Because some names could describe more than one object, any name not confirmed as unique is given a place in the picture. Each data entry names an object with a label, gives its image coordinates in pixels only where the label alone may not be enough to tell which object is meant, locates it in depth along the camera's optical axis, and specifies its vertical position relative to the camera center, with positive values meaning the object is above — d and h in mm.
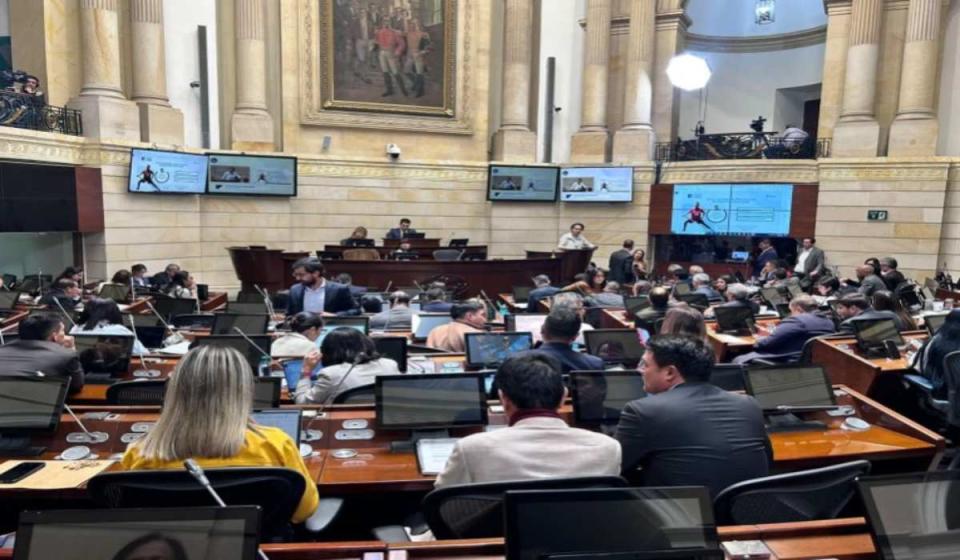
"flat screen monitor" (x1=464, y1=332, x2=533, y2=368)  4500 -942
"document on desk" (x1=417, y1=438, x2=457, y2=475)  2850 -1120
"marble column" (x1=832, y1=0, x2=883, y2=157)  12539 +2750
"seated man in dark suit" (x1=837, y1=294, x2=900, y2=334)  5734 -808
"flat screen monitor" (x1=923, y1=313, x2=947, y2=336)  5699 -871
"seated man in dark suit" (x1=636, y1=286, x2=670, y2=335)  5962 -877
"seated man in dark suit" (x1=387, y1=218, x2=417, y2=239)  13375 -384
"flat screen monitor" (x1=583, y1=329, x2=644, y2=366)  4840 -964
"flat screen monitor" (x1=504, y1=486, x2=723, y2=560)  1688 -813
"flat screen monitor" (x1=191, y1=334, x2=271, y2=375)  4551 -973
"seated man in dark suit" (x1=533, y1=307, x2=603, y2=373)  3939 -756
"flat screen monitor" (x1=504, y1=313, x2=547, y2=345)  5605 -958
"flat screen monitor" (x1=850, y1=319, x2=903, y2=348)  5352 -903
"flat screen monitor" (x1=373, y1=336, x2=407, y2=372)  4320 -910
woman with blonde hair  2076 -714
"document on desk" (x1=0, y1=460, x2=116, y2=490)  2570 -1133
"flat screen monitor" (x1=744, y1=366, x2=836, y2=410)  3561 -927
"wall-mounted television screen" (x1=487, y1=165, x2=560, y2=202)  14805 +763
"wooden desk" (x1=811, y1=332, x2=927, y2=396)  4984 -1136
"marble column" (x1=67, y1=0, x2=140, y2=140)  11211 +2380
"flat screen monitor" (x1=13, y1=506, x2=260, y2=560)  1556 -809
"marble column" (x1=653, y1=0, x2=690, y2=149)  14961 +3882
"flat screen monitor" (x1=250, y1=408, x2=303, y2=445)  2900 -962
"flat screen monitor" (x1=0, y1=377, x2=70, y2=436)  3047 -962
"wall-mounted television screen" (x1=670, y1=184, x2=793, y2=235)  13250 +254
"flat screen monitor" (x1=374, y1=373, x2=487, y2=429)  3195 -949
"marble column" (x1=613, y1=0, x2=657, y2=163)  14625 +3042
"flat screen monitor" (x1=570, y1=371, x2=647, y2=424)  3311 -914
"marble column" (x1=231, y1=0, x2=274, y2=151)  13094 +2657
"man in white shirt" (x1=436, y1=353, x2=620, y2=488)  2146 -806
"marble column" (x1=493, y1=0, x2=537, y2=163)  14898 +3029
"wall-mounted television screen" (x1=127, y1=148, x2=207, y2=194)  11555 +657
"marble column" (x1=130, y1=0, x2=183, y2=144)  12016 +2566
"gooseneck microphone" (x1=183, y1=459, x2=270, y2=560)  1799 -759
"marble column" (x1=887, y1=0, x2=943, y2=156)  12056 +2720
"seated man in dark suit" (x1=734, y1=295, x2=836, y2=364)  5562 -997
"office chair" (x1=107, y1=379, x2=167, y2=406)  3613 -1057
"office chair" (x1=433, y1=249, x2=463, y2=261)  11668 -744
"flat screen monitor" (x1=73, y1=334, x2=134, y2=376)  4414 -1027
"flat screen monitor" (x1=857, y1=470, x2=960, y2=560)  1791 -826
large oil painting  13805 +3497
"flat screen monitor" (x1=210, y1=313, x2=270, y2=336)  5445 -979
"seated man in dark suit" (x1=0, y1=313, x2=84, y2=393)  3691 -879
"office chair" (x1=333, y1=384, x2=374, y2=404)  3557 -1028
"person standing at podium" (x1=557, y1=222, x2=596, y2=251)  12891 -467
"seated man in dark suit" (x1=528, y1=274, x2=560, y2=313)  7532 -922
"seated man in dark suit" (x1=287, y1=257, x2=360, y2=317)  6805 -911
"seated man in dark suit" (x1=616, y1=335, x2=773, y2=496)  2412 -836
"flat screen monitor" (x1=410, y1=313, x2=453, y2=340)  5863 -1009
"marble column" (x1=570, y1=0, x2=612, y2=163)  14875 +3000
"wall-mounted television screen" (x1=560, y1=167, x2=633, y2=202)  14492 +780
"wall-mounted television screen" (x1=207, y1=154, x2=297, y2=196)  12746 +701
